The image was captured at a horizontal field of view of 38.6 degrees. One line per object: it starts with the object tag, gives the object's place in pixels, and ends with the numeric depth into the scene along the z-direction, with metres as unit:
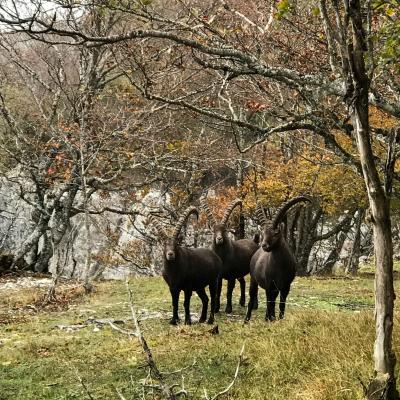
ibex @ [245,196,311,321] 12.85
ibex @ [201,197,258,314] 15.54
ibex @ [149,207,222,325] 13.37
